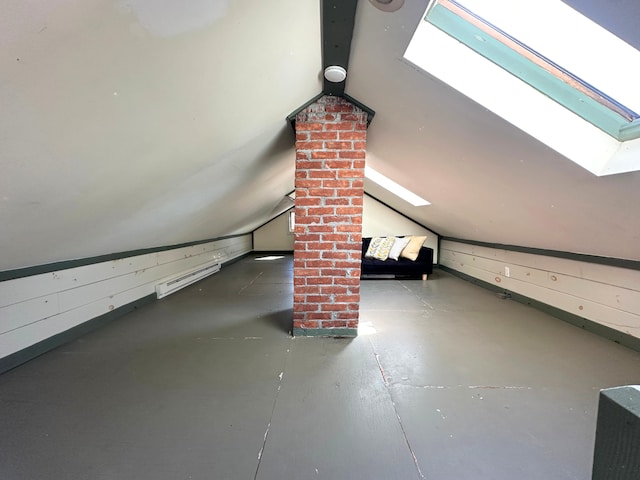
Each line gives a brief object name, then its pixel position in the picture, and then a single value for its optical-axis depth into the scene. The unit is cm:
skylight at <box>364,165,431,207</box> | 429
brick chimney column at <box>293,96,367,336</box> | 226
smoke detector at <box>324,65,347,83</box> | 182
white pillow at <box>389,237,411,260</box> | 496
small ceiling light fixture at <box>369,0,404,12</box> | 119
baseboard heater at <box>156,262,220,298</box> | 347
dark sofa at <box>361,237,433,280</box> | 473
